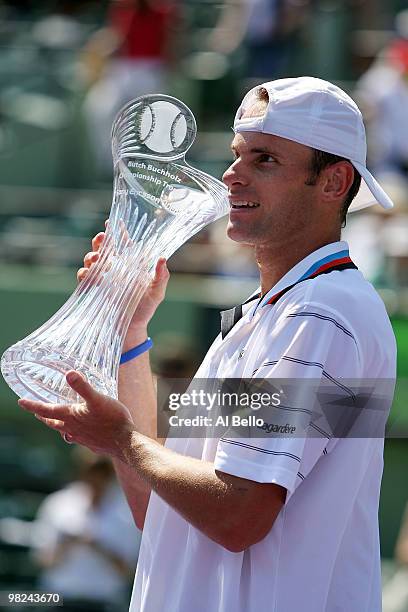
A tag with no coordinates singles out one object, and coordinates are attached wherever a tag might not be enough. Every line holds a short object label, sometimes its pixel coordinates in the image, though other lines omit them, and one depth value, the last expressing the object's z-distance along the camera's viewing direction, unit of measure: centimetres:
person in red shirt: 1625
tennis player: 398
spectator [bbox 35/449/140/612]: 1084
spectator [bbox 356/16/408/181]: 1437
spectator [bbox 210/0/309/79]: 1627
